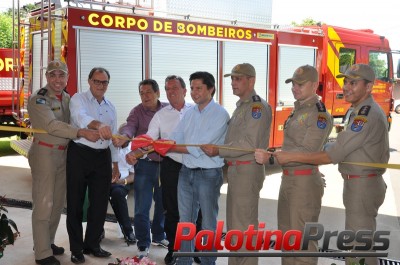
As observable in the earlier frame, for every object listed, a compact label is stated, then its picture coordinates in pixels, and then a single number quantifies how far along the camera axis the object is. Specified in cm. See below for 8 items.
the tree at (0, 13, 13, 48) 1912
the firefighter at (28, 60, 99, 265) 427
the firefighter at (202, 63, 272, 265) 369
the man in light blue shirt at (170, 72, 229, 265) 392
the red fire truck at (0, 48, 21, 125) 1048
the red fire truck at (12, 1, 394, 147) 655
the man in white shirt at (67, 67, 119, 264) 438
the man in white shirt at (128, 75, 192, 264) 433
